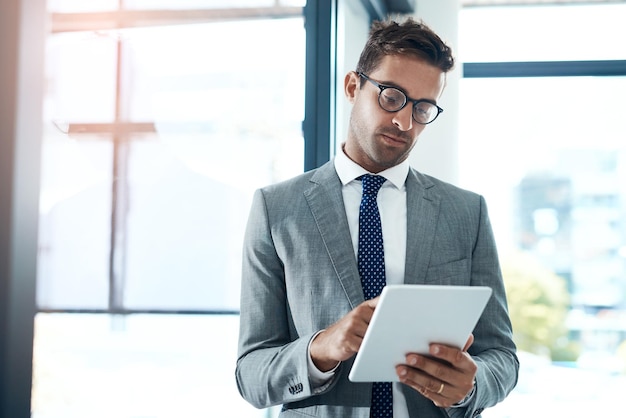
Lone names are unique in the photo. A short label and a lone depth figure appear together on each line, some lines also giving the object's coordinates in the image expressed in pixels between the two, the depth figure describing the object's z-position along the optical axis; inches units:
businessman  55.1
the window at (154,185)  50.9
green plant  132.6
